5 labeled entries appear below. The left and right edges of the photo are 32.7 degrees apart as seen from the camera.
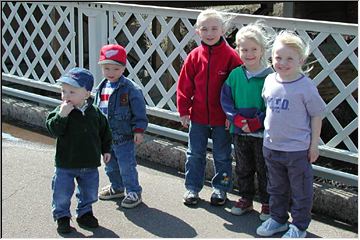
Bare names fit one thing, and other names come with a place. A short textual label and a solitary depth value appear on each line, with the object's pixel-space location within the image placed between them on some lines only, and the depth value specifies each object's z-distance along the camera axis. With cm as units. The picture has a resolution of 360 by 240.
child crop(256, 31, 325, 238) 379
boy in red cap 441
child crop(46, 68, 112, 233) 398
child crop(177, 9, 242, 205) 440
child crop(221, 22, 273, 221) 416
